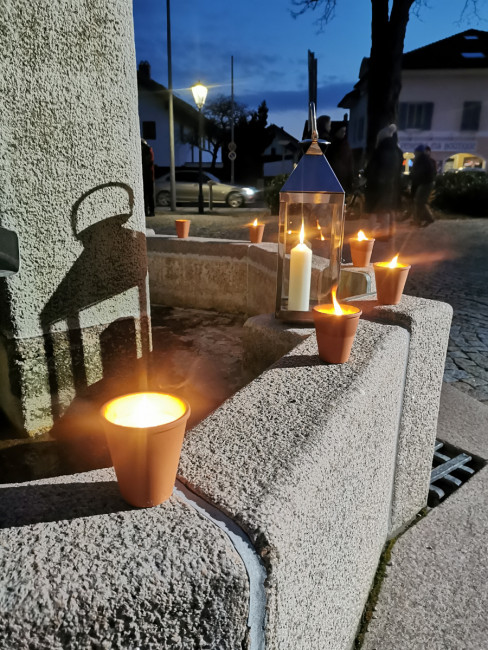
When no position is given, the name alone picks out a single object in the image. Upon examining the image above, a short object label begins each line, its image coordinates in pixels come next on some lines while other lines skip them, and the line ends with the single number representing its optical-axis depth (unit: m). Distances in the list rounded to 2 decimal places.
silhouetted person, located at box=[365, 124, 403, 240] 7.82
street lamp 15.22
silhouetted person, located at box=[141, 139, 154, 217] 12.47
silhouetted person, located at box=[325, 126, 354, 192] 7.48
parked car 20.66
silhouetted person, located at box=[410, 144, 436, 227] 11.62
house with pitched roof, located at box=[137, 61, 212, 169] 29.88
